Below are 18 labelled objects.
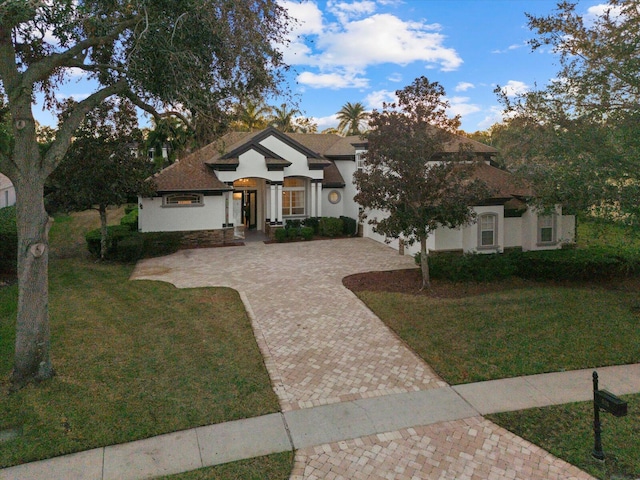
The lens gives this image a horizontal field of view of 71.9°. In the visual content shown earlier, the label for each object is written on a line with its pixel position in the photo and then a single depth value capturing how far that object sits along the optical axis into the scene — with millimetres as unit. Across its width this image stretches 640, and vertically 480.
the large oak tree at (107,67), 7723
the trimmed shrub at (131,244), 19547
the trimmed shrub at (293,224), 25477
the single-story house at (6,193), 30125
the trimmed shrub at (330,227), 26031
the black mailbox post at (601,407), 5871
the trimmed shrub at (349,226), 26359
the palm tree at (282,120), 49500
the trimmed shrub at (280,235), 24531
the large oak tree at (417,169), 13930
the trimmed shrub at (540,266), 15555
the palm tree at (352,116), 53719
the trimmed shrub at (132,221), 24066
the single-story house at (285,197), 19562
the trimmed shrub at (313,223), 26438
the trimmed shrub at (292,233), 24859
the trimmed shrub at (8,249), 15602
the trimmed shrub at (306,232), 25109
